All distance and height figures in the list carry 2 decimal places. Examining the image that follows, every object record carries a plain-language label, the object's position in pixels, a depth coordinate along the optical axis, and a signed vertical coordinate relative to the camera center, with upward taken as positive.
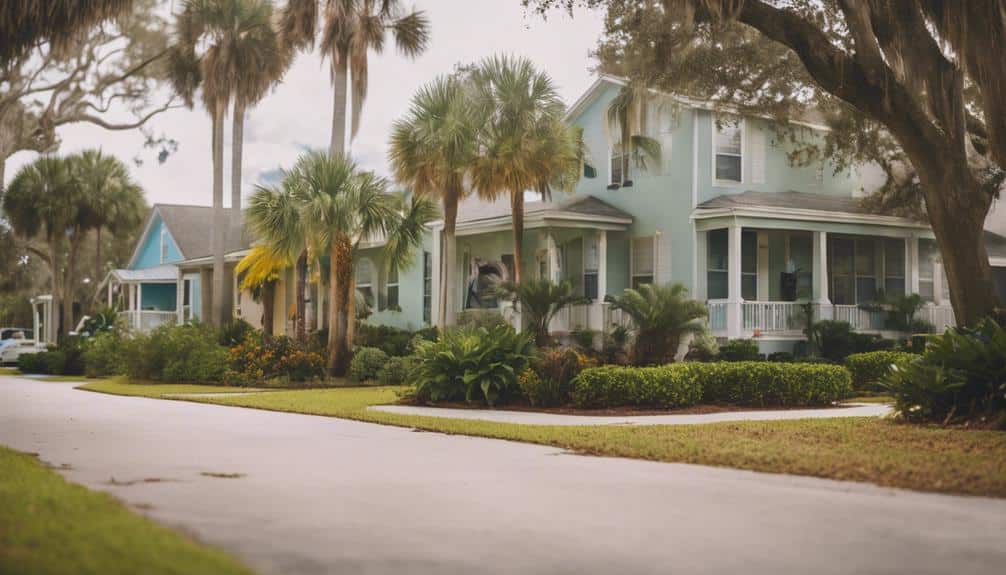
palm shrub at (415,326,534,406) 18.06 -0.63
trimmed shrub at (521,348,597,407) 17.64 -0.83
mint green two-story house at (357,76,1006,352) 26.08 +2.40
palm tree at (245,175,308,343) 25.83 +2.60
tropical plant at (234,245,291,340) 31.67 +1.59
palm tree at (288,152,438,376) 25.42 +2.57
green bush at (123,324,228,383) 27.00 -0.67
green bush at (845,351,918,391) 21.62 -0.77
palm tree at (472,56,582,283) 24.72 +4.41
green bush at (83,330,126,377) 30.97 -0.77
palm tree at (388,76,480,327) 24.62 +4.17
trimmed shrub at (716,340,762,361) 24.56 -0.51
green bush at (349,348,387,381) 25.84 -0.85
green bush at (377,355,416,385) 25.31 -1.00
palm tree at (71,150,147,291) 46.56 +5.94
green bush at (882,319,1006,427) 13.39 -0.67
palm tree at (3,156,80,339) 45.22 +5.17
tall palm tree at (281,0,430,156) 29.81 +8.21
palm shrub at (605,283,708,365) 19.53 +0.15
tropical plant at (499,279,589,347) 22.25 +0.59
